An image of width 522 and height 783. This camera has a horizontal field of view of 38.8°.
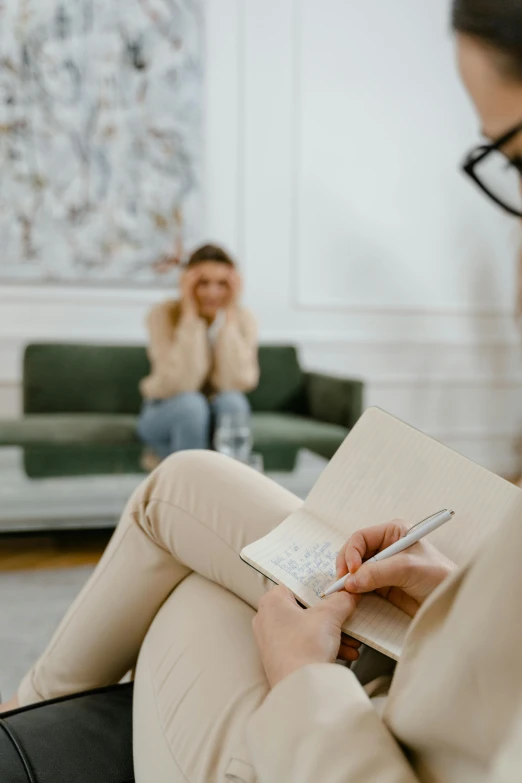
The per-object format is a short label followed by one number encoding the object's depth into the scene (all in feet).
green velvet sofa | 8.41
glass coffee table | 6.00
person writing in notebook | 1.31
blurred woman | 9.37
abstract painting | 10.61
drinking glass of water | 7.03
